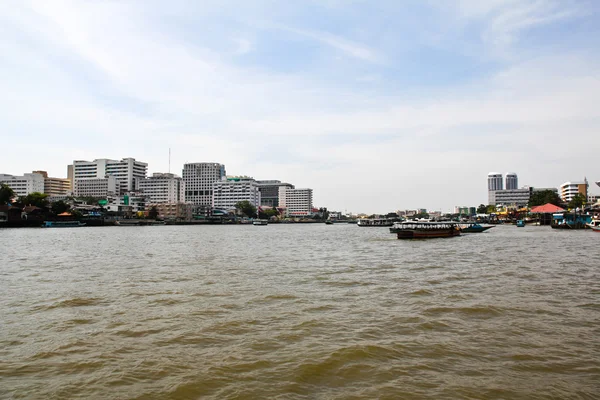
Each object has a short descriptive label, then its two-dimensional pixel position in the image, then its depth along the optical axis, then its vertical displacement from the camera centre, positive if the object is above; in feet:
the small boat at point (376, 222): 365.20 -4.52
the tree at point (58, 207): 343.05 +11.45
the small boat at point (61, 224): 317.63 -2.89
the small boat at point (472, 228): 203.21 -6.12
